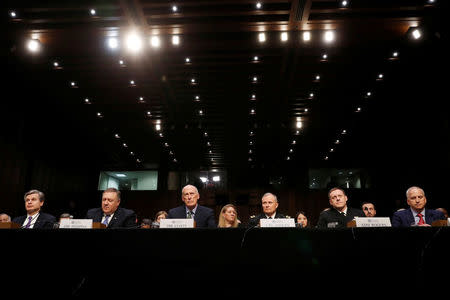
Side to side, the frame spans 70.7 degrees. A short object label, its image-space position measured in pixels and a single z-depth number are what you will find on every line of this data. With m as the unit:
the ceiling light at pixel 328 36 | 5.68
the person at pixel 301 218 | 5.95
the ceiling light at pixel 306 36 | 5.70
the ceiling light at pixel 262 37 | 5.75
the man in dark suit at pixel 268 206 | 4.11
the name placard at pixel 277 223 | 2.39
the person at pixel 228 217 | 4.46
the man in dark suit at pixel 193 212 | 3.77
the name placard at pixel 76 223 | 2.48
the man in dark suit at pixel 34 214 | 3.81
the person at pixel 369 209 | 5.62
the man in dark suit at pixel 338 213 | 3.64
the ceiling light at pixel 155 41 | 5.79
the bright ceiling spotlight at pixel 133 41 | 5.68
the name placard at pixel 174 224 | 2.41
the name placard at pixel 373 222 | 2.46
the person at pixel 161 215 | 5.93
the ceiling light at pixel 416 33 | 5.62
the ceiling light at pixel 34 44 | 5.84
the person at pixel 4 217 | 5.67
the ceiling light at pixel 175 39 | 5.80
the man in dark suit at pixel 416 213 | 3.74
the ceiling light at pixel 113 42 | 5.78
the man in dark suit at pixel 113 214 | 3.47
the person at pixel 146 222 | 5.21
